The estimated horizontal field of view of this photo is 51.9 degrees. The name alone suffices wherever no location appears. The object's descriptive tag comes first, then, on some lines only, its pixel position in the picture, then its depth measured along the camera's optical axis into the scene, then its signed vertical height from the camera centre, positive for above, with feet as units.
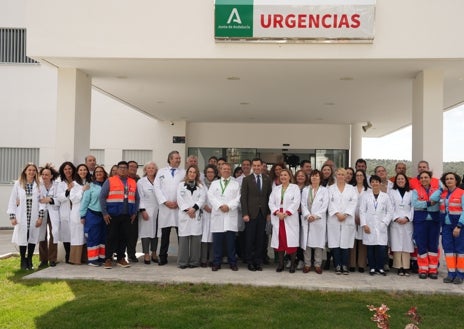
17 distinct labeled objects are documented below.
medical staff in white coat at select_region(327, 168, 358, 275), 25.12 -2.33
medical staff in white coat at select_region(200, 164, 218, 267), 26.58 -3.17
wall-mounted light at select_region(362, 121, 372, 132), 58.00 +5.96
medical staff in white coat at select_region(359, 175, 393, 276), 25.08 -2.33
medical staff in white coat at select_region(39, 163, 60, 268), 26.70 -2.56
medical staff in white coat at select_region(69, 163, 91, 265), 26.55 -2.66
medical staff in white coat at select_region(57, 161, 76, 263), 26.66 -1.58
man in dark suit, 25.61 -1.93
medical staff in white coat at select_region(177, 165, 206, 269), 26.20 -1.96
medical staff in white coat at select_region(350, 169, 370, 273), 25.91 -3.74
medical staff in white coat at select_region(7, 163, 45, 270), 25.86 -2.35
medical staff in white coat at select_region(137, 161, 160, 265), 27.68 -2.27
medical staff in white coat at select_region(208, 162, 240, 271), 25.76 -2.30
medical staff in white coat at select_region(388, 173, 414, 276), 25.18 -2.67
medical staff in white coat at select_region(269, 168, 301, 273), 25.16 -2.30
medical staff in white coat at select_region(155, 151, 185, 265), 27.09 -1.39
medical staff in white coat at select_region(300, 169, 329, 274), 25.32 -2.34
